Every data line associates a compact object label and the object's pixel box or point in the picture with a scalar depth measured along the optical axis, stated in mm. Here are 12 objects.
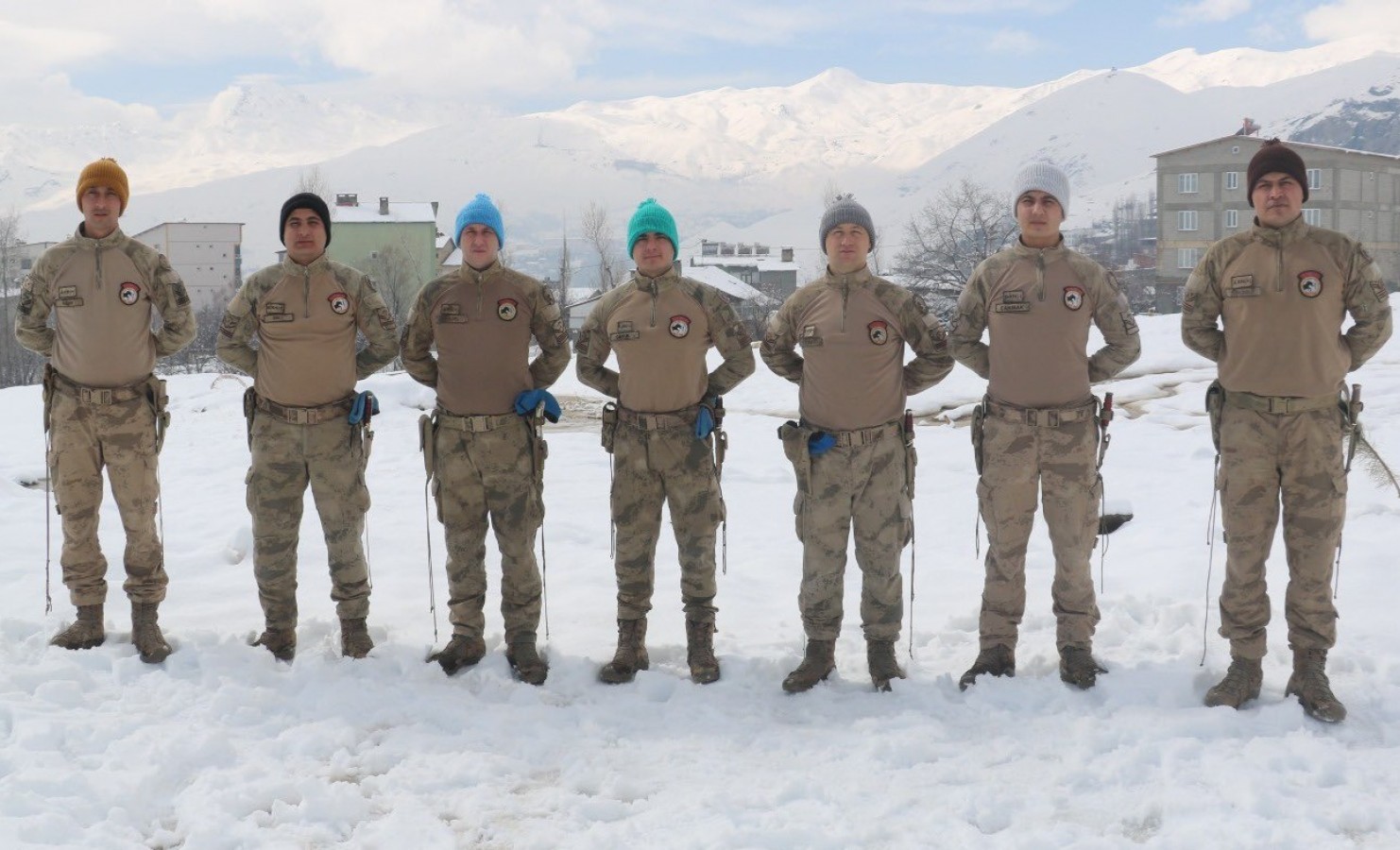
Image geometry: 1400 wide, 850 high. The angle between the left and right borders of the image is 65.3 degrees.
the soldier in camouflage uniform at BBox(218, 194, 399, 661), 5426
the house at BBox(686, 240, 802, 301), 76875
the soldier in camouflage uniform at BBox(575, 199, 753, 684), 5328
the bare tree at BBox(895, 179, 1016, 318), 44438
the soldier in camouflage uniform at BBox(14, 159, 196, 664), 5418
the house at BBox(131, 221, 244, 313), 80375
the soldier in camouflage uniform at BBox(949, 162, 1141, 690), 5090
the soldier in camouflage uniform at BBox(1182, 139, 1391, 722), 4715
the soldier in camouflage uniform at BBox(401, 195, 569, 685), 5410
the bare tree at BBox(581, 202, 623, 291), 43500
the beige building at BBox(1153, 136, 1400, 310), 57875
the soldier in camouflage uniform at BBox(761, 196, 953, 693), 5223
